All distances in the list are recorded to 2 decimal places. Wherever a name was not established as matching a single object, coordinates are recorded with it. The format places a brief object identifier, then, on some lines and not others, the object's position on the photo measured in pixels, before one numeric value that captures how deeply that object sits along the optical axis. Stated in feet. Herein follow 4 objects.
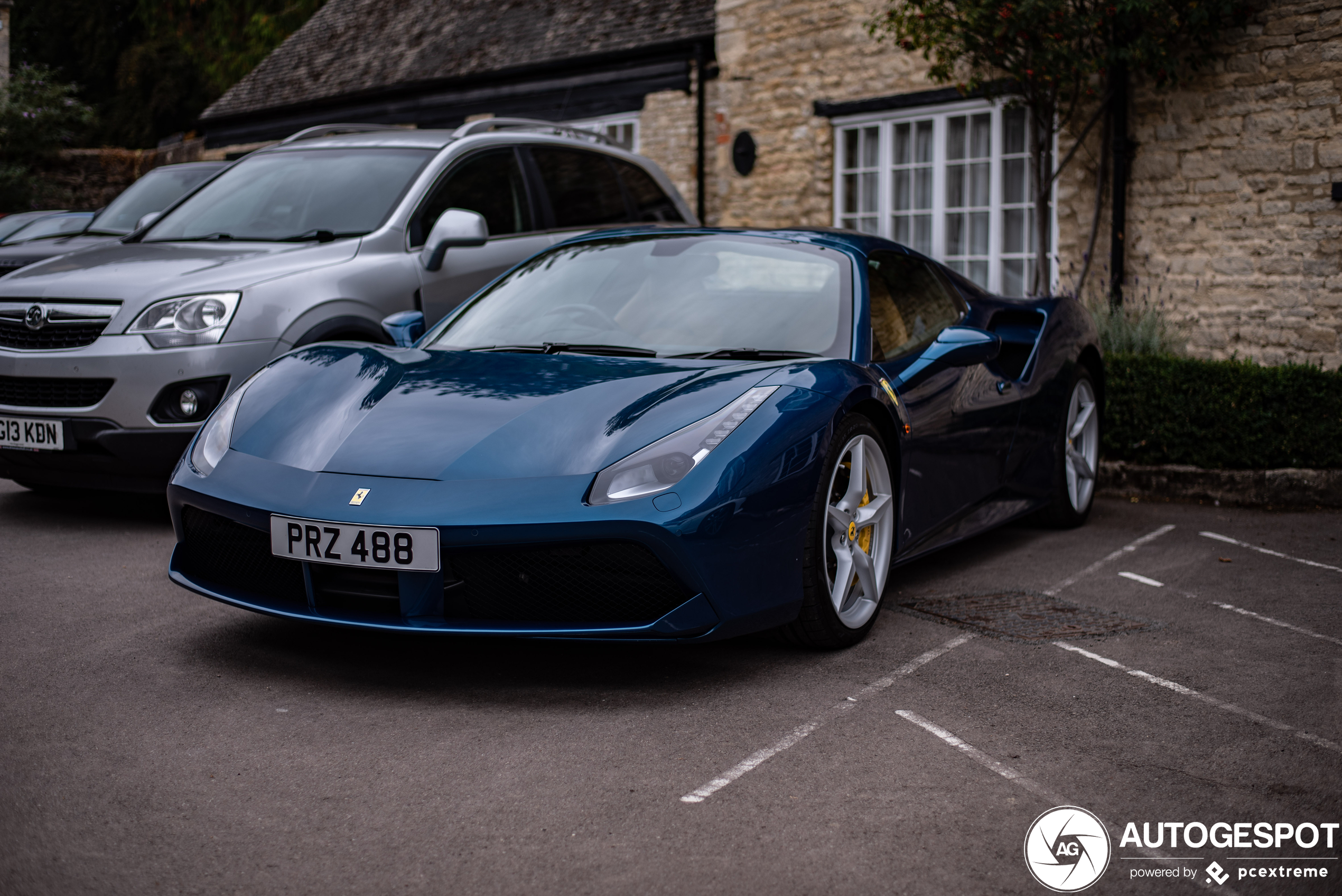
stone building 32.14
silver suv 17.92
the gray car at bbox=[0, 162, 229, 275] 29.86
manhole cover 14.35
